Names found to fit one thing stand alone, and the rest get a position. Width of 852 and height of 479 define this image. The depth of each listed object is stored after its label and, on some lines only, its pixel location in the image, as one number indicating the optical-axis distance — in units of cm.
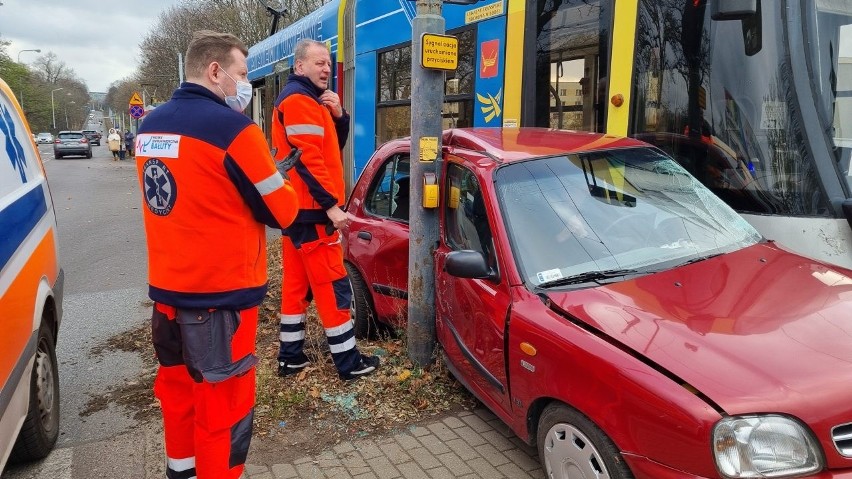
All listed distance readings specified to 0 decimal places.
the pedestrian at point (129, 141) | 3834
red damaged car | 207
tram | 373
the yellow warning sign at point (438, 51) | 396
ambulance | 273
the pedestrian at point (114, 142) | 3569
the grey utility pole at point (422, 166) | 404
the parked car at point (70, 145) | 3866
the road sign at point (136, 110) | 2667
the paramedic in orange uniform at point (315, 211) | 386
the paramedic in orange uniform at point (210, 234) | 243
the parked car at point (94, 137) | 6709
